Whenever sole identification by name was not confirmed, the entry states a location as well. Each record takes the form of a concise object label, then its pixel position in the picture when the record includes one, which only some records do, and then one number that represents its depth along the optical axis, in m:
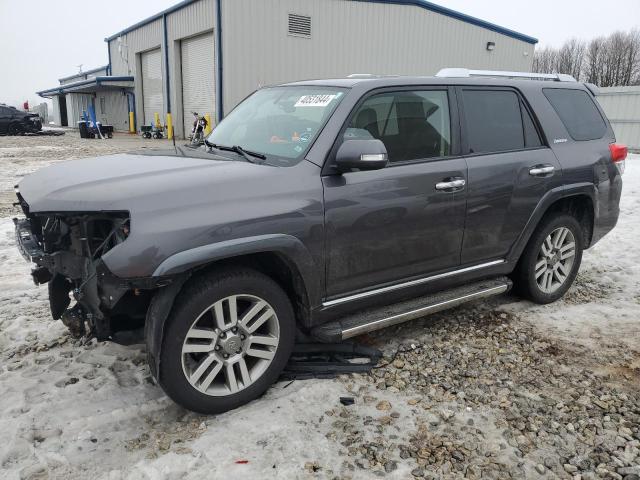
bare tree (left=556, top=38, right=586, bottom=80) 54.66
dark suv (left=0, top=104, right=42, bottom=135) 27.31
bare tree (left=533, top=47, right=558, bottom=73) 57.28
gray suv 2.70
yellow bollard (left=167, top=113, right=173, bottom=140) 26.56
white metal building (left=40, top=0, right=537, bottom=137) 21.08
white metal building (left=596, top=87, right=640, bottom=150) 19.06
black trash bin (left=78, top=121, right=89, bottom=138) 26.62
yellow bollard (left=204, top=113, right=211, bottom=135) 22.39
